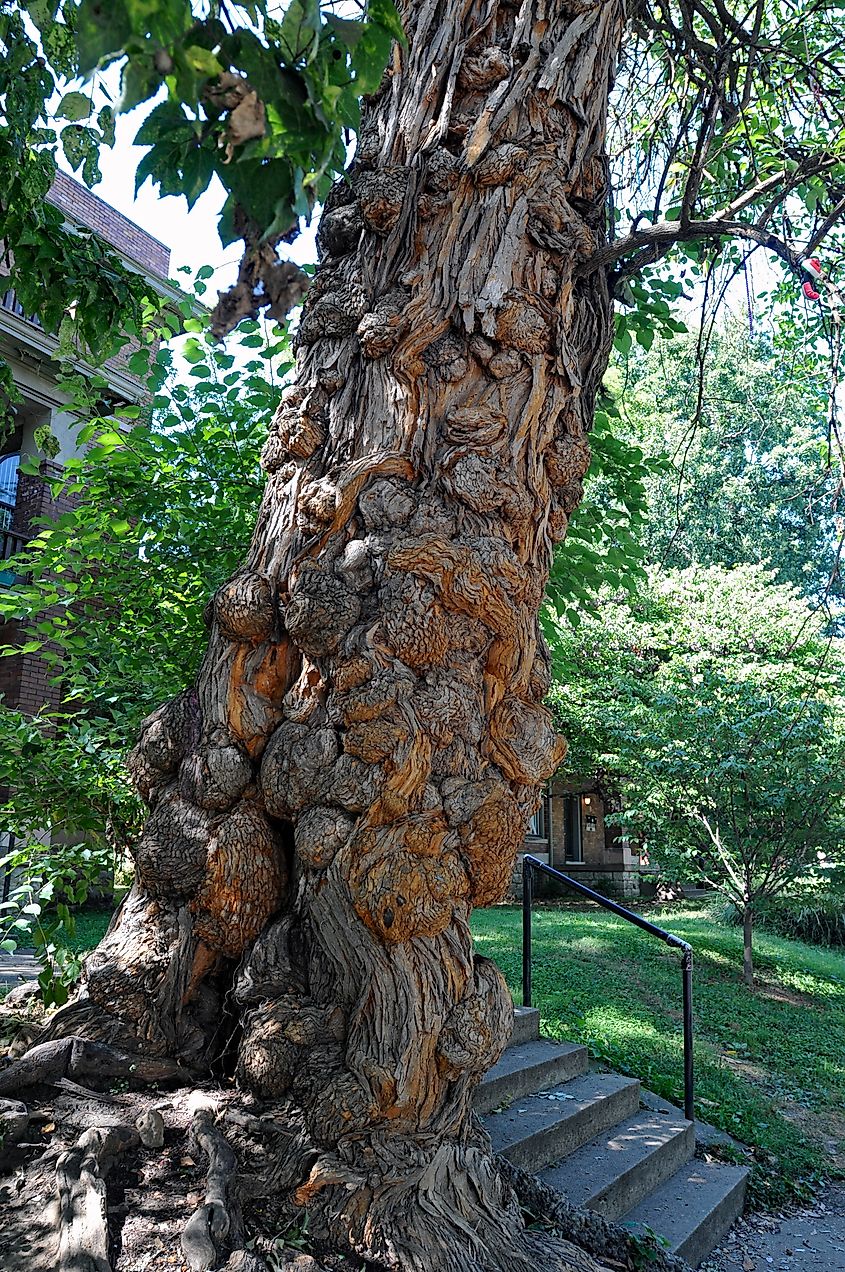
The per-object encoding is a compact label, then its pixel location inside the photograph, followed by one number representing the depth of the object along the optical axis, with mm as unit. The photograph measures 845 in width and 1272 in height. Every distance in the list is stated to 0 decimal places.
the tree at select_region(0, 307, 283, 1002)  4738
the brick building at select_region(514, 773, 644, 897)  19031
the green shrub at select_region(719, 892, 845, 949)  12008
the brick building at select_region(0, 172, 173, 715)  11875
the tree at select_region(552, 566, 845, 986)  9352
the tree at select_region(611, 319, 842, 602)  23500
